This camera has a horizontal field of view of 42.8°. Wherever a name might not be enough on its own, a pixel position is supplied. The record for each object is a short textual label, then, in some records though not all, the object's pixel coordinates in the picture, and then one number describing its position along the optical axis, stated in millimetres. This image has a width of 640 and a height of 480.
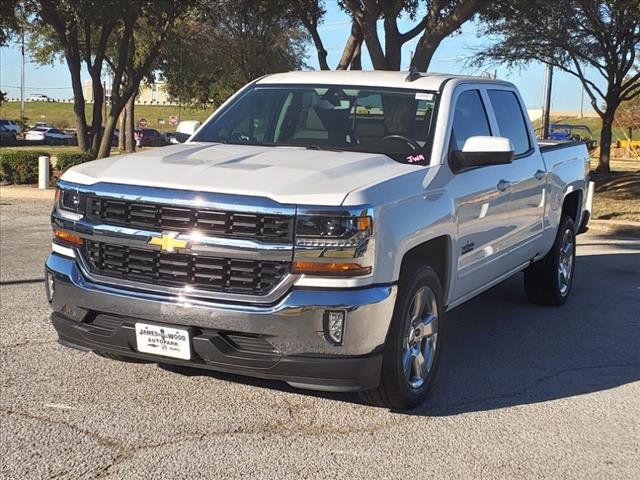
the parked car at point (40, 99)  152150
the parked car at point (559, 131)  48625
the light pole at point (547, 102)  30469
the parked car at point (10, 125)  58406
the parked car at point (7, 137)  54322
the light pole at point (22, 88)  86275
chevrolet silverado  4000
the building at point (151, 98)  142425
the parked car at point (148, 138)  58719
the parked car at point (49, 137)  60625
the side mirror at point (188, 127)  6078
